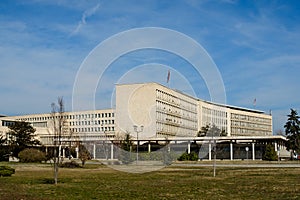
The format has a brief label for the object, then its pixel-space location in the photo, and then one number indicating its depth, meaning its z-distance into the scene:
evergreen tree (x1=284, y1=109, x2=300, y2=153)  91.25
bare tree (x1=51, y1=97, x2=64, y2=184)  27.45
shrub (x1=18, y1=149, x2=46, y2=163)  64.81
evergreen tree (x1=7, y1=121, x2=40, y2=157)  75.75
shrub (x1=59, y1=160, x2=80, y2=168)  53.22
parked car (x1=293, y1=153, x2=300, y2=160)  89.93
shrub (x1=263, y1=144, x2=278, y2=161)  77.93
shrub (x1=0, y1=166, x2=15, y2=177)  33.59
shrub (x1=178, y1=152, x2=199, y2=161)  76.51
